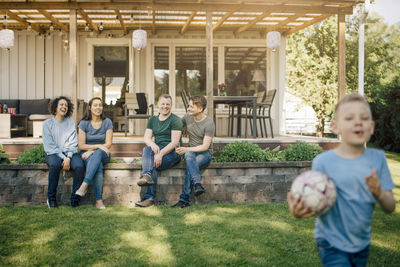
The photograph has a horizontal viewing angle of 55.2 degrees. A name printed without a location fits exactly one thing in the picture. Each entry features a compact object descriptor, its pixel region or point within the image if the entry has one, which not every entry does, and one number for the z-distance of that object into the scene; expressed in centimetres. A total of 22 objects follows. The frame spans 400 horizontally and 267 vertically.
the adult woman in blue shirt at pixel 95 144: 388
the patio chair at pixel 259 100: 741
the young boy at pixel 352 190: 140
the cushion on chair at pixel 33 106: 834
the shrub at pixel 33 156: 421
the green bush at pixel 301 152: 454
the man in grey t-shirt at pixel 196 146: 390
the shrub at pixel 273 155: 451
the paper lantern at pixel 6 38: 668
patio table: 660
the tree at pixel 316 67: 1466
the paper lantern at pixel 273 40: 721
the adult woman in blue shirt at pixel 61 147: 384
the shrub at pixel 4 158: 425
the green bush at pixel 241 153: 436
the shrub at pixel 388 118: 959
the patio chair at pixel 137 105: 716
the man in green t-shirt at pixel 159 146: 390
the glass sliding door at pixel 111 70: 1022
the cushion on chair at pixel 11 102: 844
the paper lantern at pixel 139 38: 709
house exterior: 869
